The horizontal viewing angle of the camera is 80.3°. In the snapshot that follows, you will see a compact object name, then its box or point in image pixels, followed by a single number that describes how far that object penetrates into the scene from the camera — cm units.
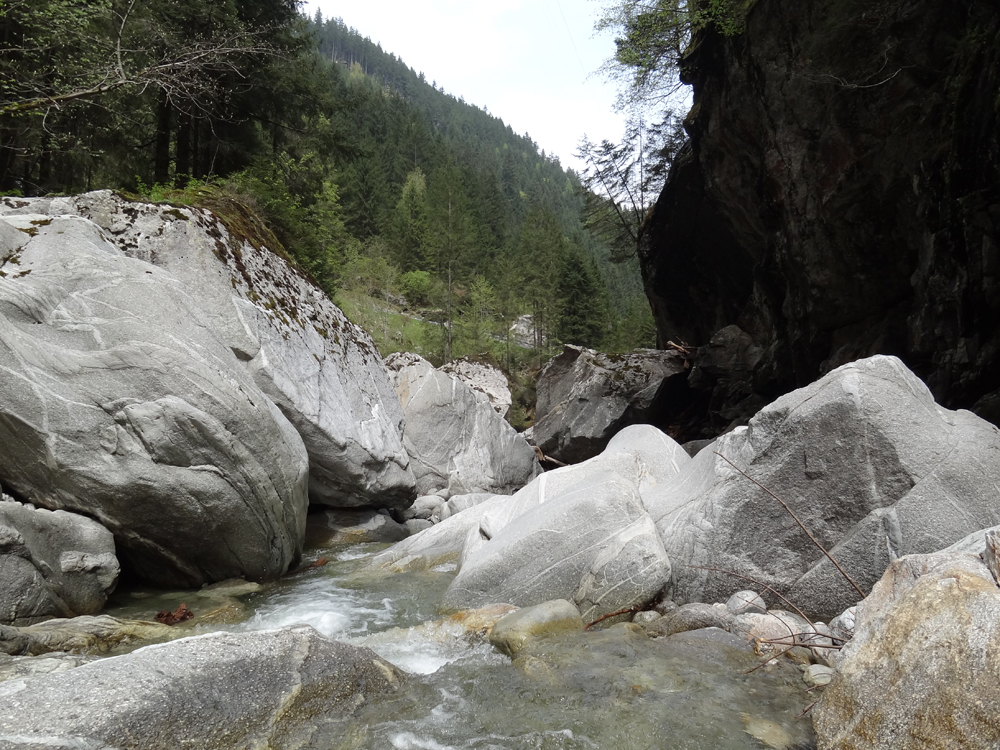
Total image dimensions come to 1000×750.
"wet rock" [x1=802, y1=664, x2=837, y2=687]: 422
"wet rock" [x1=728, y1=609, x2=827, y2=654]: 481
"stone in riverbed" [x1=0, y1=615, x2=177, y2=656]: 418
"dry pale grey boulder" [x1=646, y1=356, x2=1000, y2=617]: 517
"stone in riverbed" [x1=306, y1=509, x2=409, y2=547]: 1067
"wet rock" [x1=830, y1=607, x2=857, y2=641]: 464
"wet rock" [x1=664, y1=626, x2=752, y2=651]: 497
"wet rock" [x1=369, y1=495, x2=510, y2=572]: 886
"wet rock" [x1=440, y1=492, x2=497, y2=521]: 1311
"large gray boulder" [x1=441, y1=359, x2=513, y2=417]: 2962
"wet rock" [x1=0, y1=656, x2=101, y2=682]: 355
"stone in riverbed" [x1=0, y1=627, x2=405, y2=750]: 281
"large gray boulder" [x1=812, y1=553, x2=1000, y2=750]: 267
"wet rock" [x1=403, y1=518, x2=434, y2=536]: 1253
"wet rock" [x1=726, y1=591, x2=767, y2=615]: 555
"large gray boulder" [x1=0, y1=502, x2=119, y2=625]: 505
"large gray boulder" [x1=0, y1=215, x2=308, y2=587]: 601
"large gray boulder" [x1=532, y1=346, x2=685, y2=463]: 2035
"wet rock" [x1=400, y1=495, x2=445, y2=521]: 1354
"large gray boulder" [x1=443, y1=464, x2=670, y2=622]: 612
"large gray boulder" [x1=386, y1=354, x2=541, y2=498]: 1655
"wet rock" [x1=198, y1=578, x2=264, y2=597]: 700
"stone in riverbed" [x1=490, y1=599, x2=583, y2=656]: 512
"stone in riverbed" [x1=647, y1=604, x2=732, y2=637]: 541
